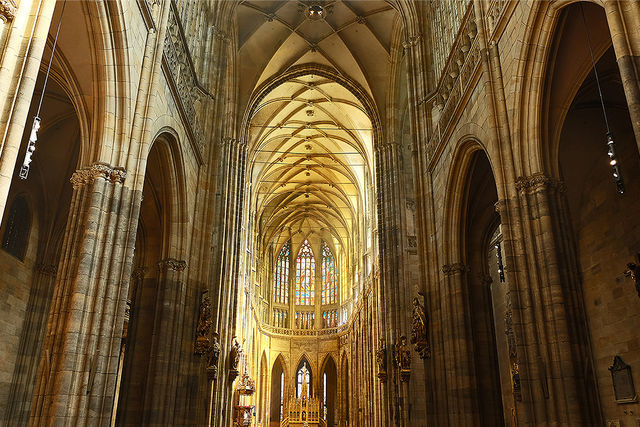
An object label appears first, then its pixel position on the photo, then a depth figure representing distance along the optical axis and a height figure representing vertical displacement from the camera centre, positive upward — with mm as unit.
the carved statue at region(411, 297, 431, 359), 14633 +2523
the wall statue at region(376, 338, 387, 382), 21172 +2386
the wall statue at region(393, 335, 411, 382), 17688 +2129
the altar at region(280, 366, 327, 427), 43125 +1163
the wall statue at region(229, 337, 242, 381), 21289 +2389
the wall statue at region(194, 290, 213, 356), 15070 +2540
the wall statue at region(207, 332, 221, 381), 16797 +1962
